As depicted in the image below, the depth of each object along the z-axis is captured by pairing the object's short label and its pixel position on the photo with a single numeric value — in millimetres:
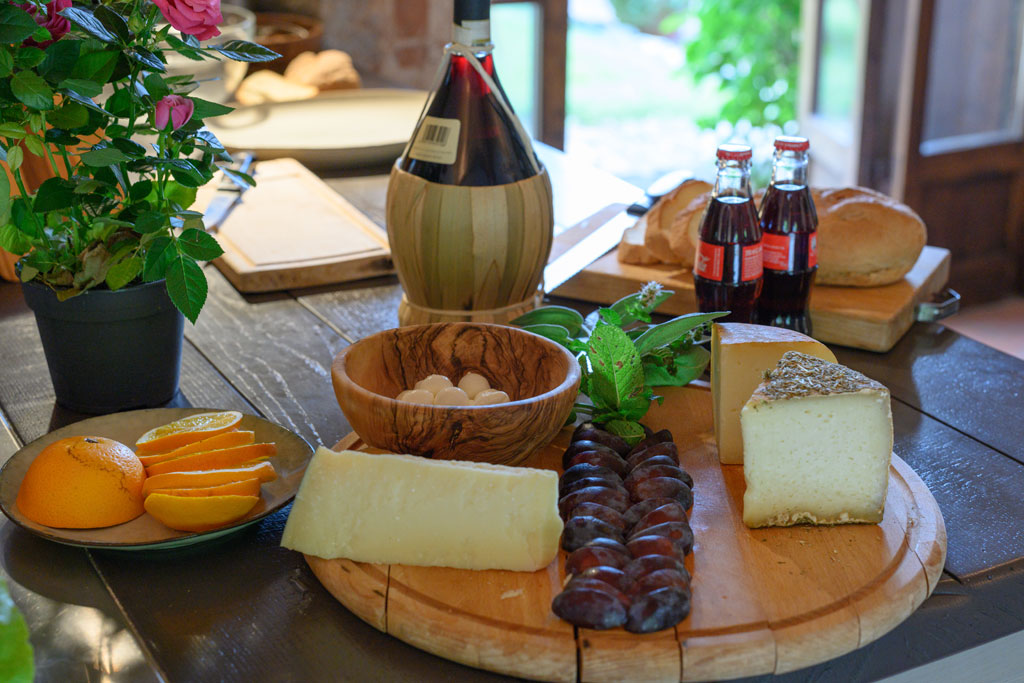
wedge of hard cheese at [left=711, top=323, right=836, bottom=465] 929
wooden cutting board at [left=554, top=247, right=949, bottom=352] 1240
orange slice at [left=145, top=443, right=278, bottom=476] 850
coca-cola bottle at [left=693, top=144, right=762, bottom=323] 1110
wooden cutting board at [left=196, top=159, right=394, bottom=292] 1435
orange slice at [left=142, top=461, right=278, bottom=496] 814
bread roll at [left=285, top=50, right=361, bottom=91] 2346
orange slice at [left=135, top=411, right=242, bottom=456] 889
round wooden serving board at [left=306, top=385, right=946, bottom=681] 695
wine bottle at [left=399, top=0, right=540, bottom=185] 1111
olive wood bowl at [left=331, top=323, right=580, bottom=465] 824
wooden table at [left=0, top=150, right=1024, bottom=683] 726
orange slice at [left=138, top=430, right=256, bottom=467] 862
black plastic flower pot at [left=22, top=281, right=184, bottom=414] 988
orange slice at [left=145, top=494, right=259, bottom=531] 782
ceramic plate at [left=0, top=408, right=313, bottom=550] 788
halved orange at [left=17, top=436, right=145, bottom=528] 802
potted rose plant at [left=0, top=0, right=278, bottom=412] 854
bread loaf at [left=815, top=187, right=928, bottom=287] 1296
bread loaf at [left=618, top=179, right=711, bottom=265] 1381
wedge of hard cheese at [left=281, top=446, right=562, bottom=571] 765
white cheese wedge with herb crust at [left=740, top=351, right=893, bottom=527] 817
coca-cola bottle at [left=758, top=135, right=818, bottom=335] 1152
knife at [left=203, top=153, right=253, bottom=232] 1551
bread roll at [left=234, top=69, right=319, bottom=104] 2281
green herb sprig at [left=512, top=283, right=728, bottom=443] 954
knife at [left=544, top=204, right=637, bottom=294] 1407
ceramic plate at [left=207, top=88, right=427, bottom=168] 1889
